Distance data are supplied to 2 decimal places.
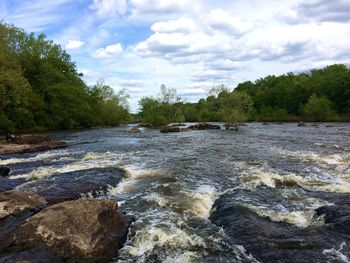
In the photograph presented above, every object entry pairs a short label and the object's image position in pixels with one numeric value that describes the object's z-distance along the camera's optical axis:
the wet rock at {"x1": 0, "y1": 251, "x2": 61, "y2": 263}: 8.08
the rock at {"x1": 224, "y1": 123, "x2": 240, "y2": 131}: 63.87
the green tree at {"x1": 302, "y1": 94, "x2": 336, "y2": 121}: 94.50
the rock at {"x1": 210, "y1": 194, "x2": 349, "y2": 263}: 8.99
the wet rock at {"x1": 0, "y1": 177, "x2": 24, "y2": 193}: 16.39
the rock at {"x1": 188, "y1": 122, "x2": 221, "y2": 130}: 67.94
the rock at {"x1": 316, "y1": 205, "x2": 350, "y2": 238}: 10.73
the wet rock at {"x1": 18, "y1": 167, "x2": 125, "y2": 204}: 14.58
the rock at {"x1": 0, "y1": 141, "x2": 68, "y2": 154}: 31.16
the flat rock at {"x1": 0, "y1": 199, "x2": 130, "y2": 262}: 8.74
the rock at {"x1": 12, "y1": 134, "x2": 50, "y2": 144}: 37.00
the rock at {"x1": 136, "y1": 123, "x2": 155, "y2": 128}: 92.89
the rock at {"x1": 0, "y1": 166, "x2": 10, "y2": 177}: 20.47
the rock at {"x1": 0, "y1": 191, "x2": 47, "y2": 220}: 11.31
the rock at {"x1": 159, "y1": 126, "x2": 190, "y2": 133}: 61.32
